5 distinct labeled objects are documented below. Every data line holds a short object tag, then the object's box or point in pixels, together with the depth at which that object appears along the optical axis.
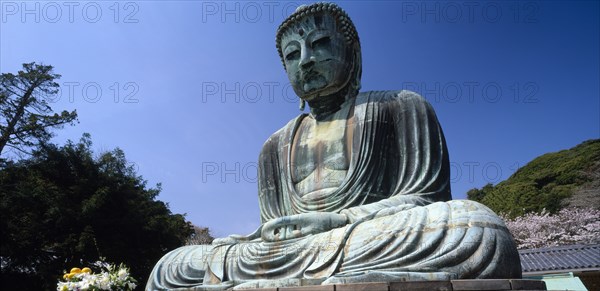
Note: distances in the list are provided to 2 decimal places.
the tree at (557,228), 22.42
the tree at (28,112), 17.89
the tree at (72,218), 16.45
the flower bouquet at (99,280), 4.85
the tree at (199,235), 23.42
